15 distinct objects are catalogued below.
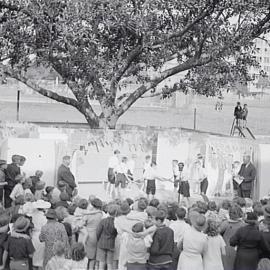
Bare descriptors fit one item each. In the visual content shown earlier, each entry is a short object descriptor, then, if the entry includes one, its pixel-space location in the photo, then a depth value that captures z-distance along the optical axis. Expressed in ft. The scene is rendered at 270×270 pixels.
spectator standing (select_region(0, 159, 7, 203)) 47.14
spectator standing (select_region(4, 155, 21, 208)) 47.42
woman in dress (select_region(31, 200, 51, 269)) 31.35
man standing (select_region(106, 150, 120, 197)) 55.26
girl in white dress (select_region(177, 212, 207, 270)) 29.37
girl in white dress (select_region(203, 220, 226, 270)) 29.78
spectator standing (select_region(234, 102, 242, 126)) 84.58
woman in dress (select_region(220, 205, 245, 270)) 31.60
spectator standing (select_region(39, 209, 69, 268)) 30.76
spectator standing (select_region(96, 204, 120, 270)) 32.63
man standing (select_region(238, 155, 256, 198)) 57.41
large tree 59.77
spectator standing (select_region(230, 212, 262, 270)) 30.37
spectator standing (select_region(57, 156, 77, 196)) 52.34
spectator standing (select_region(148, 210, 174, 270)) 29.86
